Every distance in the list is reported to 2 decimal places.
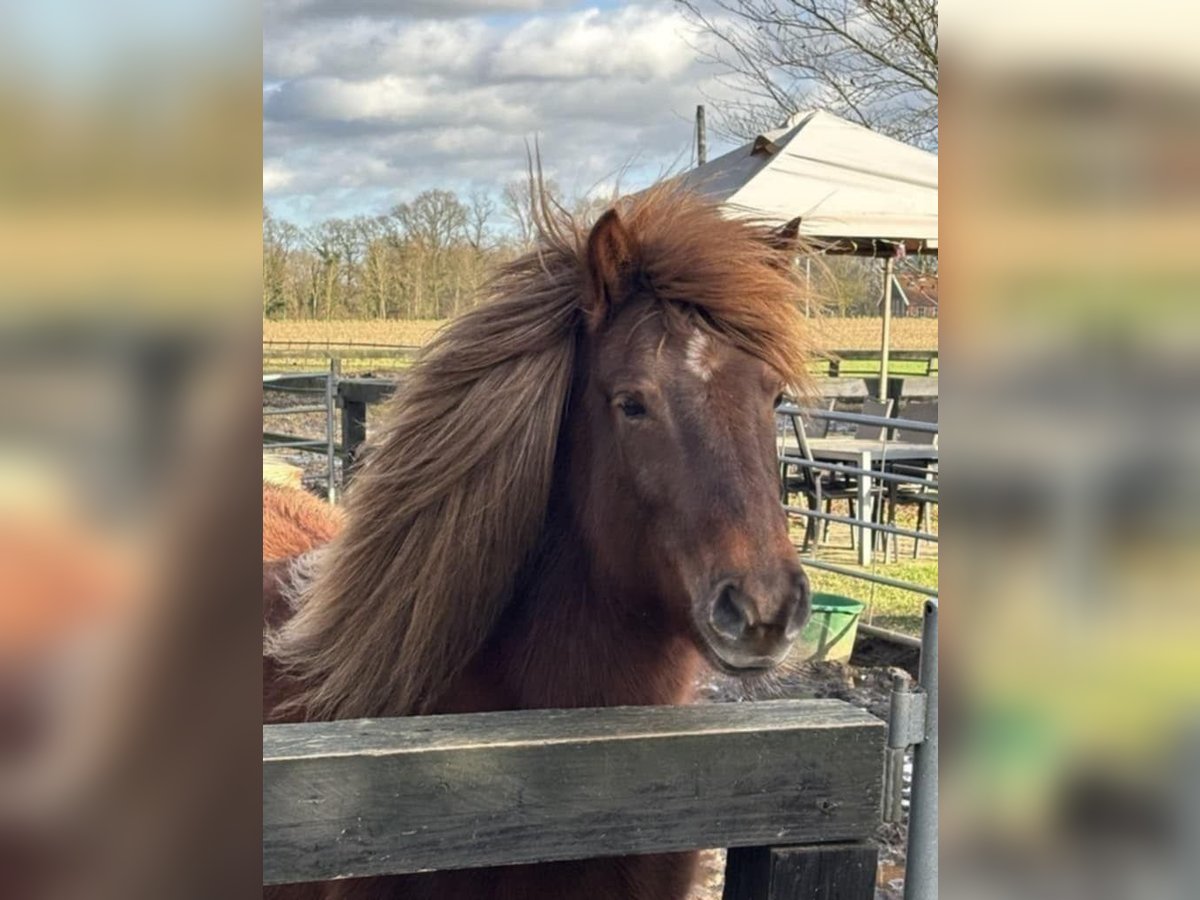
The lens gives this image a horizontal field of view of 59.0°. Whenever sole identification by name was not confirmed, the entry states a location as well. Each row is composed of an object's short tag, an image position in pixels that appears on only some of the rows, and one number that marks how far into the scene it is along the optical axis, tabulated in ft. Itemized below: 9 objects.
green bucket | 16.97
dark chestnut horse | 5.51
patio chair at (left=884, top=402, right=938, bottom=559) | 25.68
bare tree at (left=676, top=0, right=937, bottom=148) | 29.14
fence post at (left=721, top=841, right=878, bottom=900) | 4.16
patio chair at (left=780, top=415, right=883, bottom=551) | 24.55
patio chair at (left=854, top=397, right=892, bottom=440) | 29.47
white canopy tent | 19.75
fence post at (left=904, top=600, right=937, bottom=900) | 7.38
